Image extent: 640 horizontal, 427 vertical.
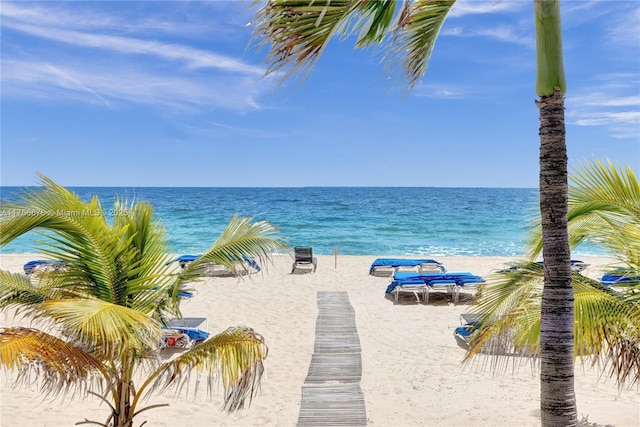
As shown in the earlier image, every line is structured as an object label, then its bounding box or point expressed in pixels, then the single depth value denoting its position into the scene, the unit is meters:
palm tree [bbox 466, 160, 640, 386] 3.56
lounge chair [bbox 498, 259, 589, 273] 14.48
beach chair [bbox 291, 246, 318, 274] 17.12
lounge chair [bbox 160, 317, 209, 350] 8.02
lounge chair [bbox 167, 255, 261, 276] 15.99
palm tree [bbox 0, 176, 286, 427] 3.26
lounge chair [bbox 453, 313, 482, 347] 8.56
